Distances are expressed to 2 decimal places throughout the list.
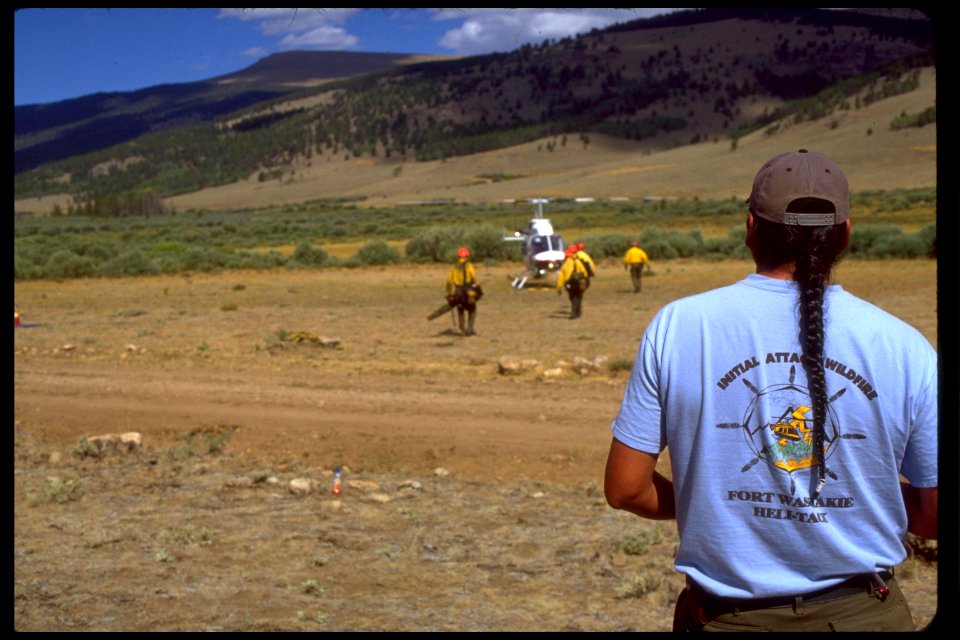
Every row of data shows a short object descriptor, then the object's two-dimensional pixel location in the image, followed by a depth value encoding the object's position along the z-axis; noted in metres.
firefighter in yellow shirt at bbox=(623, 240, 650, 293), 26.11
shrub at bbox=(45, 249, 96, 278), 37.03
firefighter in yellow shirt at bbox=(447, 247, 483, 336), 18.72
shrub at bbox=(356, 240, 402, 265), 40.56
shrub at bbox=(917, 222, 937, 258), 34.78
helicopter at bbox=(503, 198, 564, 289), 28.88
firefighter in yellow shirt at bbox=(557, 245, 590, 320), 21.03
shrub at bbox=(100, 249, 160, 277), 37.81
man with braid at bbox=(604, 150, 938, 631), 2.28
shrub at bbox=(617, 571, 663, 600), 6.41
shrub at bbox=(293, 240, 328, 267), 41.58
